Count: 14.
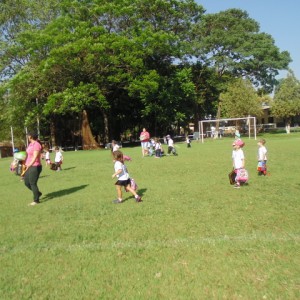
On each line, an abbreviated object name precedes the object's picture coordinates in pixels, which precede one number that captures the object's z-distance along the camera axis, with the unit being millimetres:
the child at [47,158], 19188
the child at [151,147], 23406
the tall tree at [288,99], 56406
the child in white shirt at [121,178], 9062
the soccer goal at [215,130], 45188
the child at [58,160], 17734
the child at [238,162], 10383
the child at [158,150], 21859
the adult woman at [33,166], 9398
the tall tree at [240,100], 51219
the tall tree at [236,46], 43812
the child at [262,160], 12305
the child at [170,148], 23044
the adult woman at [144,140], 22734
